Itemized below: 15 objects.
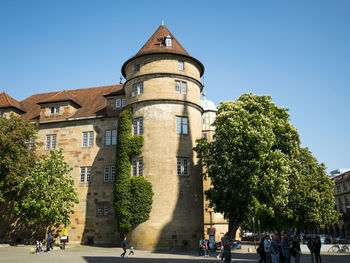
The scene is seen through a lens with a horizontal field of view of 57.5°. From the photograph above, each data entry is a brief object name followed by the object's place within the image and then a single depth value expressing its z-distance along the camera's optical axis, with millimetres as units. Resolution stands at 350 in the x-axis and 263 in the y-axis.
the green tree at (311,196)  38781
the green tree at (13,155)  34750
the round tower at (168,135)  30969
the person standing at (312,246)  19355
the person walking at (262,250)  17705
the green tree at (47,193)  32875
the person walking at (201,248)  25886
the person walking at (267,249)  16891
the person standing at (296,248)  16156
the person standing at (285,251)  16031
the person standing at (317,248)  19203
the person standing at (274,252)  15234
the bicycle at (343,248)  32616
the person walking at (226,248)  15128
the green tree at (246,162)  28844
